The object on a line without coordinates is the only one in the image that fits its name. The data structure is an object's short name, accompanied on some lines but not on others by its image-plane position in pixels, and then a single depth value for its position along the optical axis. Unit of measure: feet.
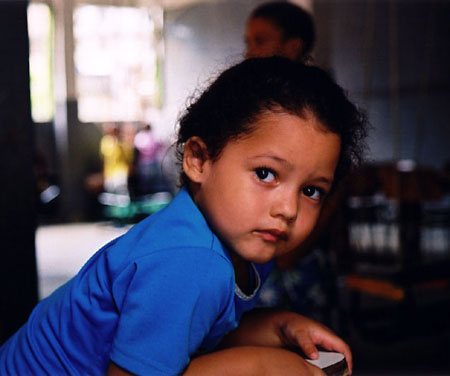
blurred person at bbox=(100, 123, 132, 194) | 32.60
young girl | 2.54
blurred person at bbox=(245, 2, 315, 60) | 6.04
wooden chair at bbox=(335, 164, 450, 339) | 9.87
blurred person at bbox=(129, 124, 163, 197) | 33.45
